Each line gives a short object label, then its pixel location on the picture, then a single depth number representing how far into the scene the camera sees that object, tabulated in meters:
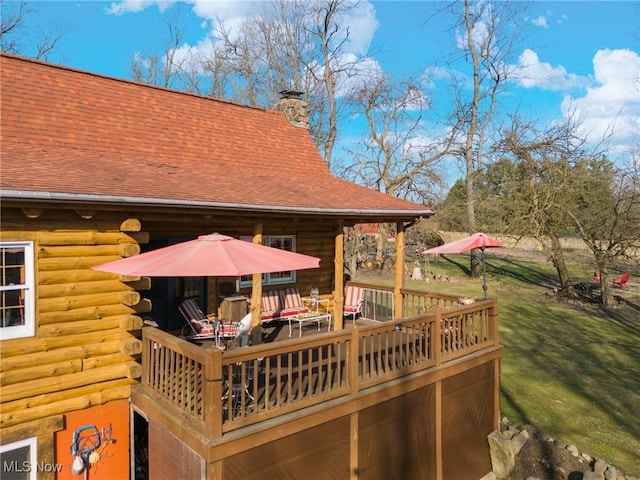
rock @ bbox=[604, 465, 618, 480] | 7.19
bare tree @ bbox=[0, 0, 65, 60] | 23.47
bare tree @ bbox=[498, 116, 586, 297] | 21.11
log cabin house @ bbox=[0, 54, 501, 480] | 5.21
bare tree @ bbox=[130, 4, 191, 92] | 31.52
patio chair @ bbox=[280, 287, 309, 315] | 10.08
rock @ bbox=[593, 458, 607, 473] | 7.40
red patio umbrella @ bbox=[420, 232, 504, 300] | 10.05
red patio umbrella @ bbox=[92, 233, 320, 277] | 5.10
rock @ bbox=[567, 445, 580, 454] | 8.10
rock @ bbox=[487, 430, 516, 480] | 8.04
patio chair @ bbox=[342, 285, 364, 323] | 10.66
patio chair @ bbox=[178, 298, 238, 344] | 7.93
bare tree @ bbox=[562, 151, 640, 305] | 18.73
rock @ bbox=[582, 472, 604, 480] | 6.79
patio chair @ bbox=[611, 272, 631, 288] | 22.73
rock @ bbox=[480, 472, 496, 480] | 8.08
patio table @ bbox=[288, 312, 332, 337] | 9.11
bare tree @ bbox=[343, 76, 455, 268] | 28.67
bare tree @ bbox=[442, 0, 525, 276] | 29.20
